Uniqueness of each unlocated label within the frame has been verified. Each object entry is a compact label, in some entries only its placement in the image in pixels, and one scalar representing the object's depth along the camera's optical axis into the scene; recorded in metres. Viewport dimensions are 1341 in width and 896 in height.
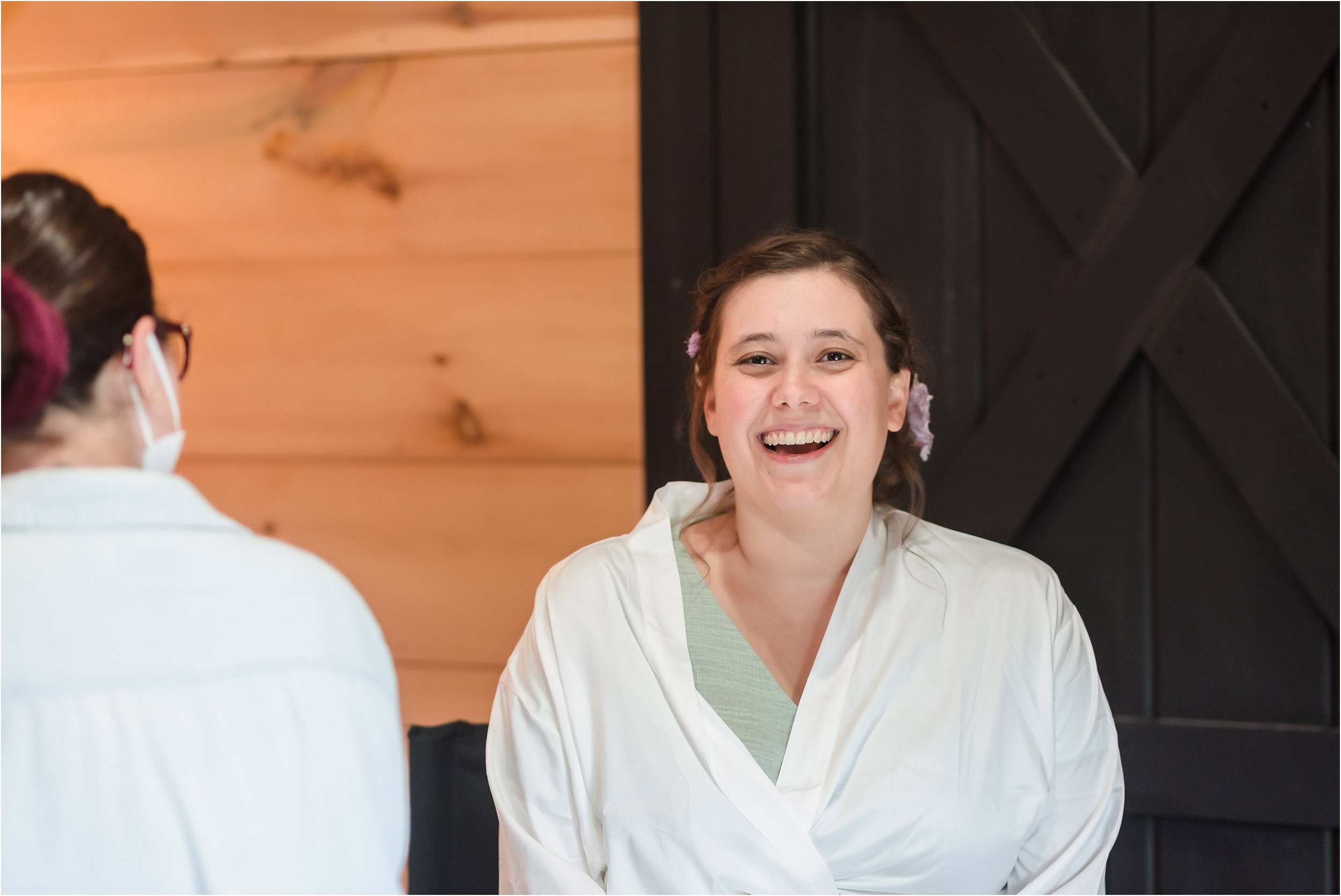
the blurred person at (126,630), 2.22
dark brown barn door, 2.79
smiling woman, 2.50
